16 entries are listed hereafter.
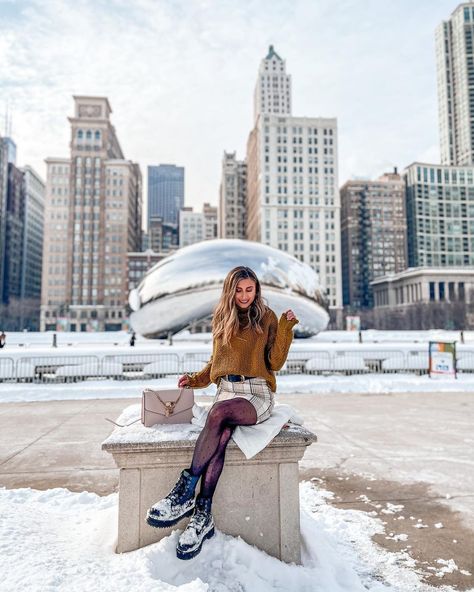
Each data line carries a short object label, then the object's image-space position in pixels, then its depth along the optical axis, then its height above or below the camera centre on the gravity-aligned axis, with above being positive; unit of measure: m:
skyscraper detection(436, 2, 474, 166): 140.25 +81.89
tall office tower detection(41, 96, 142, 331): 94.75 +22.46
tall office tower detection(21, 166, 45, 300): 124.25 +27.19
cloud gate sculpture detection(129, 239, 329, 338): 16.59 +1.53
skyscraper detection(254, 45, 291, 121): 139.75 +77.97
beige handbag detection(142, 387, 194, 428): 2.90 -0.57
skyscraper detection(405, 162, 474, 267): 124.25 +31.44
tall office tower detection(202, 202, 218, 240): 175.38 +41.61
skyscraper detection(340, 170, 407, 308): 124.75 +26.38
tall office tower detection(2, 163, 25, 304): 113.12 +24.88
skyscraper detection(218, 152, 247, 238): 129.25 +38.42
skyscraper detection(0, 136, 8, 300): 110.27 +31.94
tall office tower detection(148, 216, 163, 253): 174.75 +36.85
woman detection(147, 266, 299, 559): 2.40 -0.39
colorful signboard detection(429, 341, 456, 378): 12.95 -1.12
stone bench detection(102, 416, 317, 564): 2.55 -1.01
